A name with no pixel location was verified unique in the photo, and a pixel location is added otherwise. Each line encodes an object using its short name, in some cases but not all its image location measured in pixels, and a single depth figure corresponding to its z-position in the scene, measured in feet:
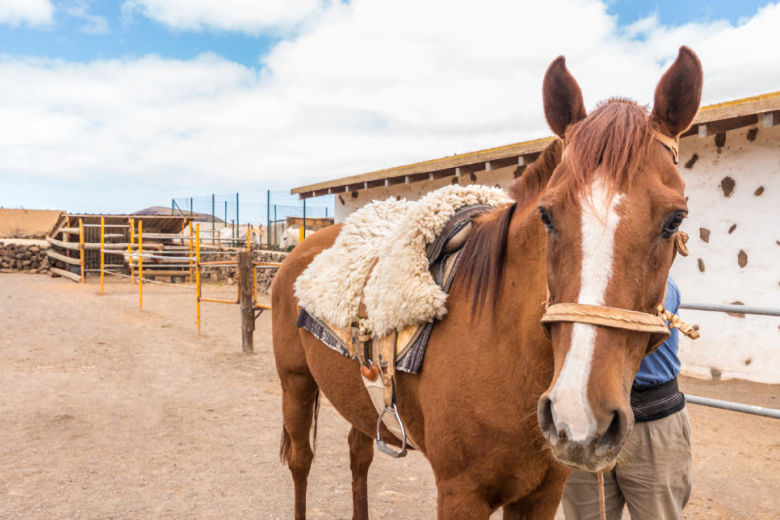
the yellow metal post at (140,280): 34.26
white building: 16.58
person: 5.92
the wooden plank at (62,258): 52.37
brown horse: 3.38
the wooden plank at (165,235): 48.59
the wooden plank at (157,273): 55.67
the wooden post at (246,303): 23.41
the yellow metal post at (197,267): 26.49
